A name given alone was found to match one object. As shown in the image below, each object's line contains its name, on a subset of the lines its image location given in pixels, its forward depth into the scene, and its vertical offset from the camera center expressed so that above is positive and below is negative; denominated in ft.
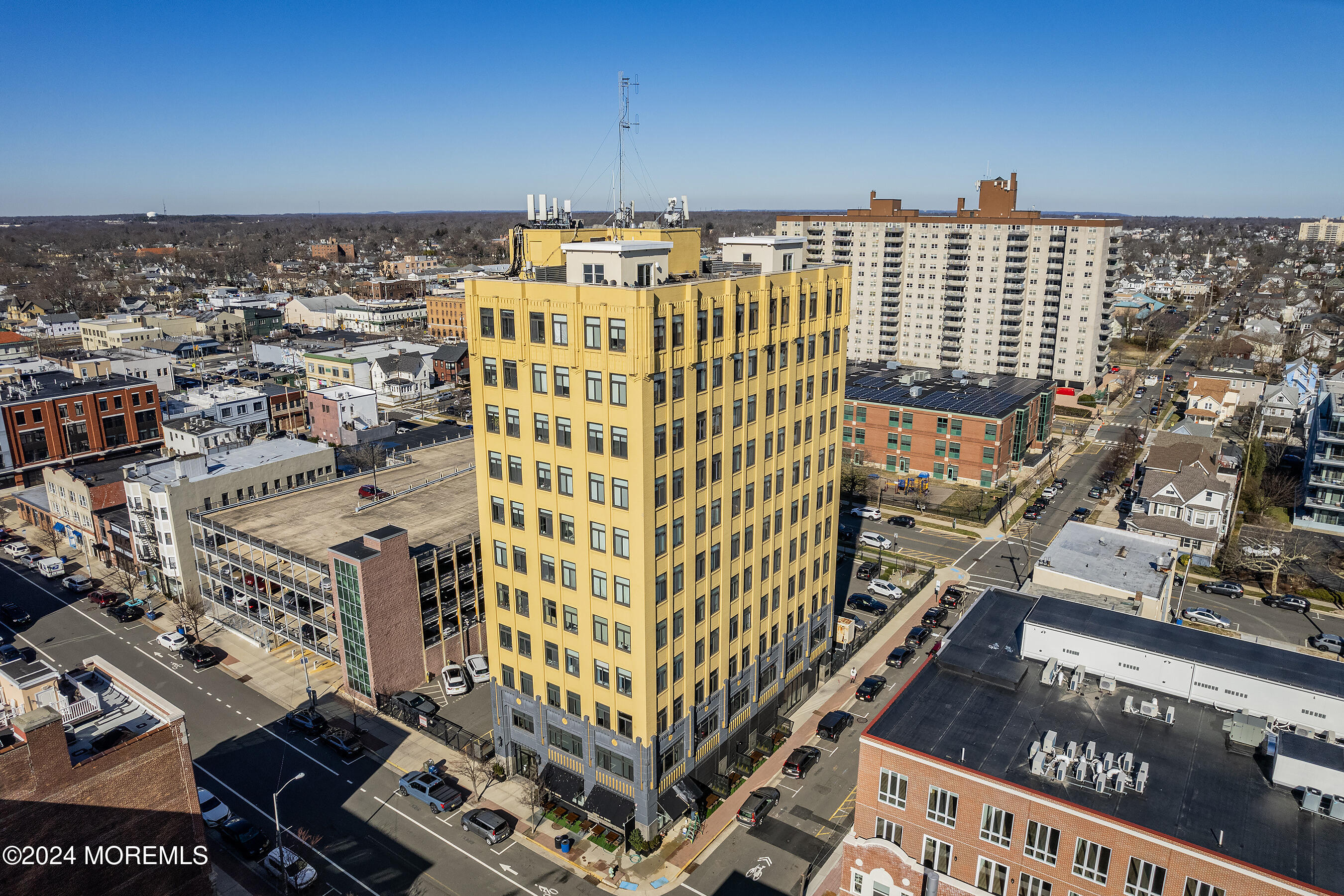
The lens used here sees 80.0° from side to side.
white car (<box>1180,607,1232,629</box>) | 233.55 -109.05
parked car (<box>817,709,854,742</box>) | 181.68 -106.67
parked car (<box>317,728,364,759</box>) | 175.52 -105.21
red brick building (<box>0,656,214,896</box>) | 106.11 -71.87
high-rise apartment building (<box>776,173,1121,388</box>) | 485.56 -27.70
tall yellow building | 134.51 -45.09
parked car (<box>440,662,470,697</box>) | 198.39 -104.23
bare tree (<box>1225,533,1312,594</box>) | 258.16 -103.97
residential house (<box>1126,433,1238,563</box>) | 279.69 -91.76
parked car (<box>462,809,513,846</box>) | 149.79 -105.10
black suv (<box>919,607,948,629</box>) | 232.53 -106.96
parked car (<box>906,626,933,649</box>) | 222.07 -107.21
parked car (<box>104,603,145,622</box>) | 237.66 -102.83
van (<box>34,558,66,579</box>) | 266.98 -99.88
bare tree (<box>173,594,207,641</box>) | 223.71 -98.75
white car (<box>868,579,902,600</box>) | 252.62 -106.85
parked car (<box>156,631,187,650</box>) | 221.05 -103.20
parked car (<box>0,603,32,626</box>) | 236.22 -102.27
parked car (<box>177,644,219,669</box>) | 213.66 -104.38
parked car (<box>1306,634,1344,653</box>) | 220.84 -110.28
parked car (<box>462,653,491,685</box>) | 206.28 -104.78
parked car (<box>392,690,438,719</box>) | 187.32 -104.10
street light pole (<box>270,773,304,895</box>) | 136.67 -103.15
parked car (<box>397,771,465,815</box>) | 158.20 -104.69
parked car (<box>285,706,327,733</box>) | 183.01 -104.33
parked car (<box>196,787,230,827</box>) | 153.58 -104.29
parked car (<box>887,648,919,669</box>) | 212.43 -107.60
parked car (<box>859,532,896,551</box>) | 290.56 -105.47
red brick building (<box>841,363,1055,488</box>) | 350.64 -80.97
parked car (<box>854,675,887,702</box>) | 197.36 -107.23
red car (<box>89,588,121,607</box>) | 247.09 -102.18
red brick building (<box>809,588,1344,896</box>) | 105.60 -77.04
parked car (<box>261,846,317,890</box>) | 139.54 -105.40
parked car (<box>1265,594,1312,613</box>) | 248.52 -111.46
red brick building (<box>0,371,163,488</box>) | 339.77 -69.62
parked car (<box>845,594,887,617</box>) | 246.06 -108.55
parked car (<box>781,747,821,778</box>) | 168.35 -106.74
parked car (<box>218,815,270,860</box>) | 147.64 -105.12
